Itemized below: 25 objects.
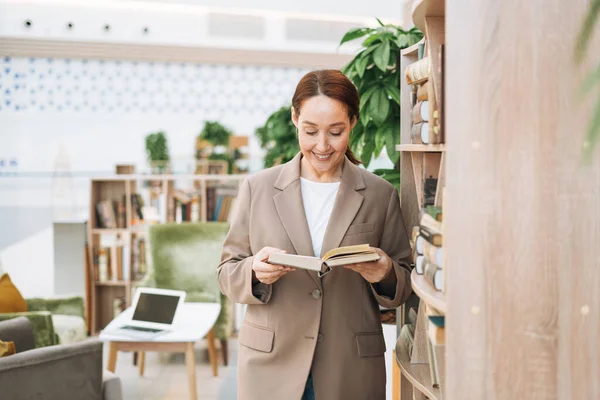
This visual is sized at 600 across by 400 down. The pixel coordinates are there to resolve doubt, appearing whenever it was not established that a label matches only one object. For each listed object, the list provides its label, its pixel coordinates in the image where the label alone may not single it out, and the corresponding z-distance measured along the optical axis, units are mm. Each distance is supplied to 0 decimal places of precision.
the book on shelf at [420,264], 1848
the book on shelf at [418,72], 1982
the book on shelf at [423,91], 1965
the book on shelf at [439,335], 1577
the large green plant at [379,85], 3033
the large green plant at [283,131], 4578
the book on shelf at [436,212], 1709
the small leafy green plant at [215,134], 8180
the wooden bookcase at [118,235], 6277
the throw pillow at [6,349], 2781
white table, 4211
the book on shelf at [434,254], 1666
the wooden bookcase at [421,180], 1792
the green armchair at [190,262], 5383
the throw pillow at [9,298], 4145
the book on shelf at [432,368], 2013
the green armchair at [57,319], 3896
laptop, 4379
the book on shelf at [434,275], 1666
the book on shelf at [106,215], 6297
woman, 2037
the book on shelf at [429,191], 2080
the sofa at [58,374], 2684
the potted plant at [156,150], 7707
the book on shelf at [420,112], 1972
